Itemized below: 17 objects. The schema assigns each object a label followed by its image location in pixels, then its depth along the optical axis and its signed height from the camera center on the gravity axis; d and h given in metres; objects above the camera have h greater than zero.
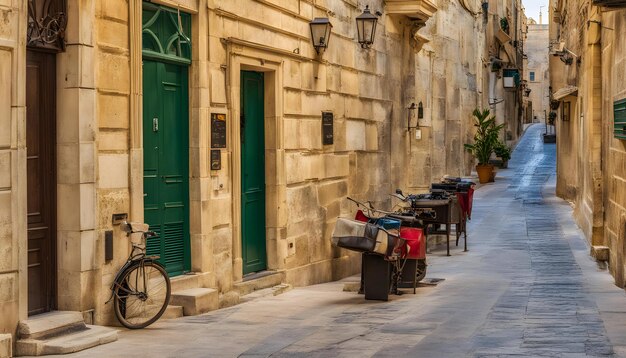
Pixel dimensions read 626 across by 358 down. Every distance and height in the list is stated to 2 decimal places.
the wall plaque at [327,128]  15.24 +0.48
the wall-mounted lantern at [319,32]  14.70 +1.81
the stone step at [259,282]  12.15 -1.47
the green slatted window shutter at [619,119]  13.26 +0.52
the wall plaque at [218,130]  11.38 +0.34
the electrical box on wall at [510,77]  48.31 +3.82
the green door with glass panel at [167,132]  10.26 +0.29
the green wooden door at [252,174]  12.77 -0.16
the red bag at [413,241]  13.03 -1.02
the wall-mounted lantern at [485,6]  42.42 +6.28
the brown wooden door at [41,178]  8.56 -0.13
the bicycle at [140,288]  9.18 -1.14
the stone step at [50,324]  7.97 -1.28
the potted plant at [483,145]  37.12 +0.49
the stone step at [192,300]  10.45 -1.40
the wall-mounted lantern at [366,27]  16.55 +2.13
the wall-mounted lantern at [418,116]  20.95 +0.96
